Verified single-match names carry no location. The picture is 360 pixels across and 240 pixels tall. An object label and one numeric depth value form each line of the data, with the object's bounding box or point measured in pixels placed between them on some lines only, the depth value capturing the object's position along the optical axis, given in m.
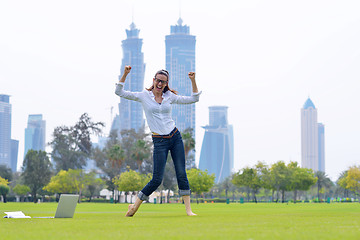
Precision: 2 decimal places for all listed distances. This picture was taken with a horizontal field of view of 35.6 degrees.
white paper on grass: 9.47
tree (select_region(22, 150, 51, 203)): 83.00
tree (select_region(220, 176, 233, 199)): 133.05
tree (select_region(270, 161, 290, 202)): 80.75
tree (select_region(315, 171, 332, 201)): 113.31
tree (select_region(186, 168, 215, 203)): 75.75
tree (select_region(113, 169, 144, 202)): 78.88
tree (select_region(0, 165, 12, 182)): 106.33
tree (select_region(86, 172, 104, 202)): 84.31
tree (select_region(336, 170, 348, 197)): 89.48
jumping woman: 9.38
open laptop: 9.12
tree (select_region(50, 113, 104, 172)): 93.75
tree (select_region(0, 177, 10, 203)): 71.88
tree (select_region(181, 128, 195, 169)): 80.25
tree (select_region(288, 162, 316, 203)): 81.69
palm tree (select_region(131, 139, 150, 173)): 84.12
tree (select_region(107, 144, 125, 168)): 85.44
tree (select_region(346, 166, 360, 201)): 82.38
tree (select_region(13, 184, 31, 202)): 89.50
